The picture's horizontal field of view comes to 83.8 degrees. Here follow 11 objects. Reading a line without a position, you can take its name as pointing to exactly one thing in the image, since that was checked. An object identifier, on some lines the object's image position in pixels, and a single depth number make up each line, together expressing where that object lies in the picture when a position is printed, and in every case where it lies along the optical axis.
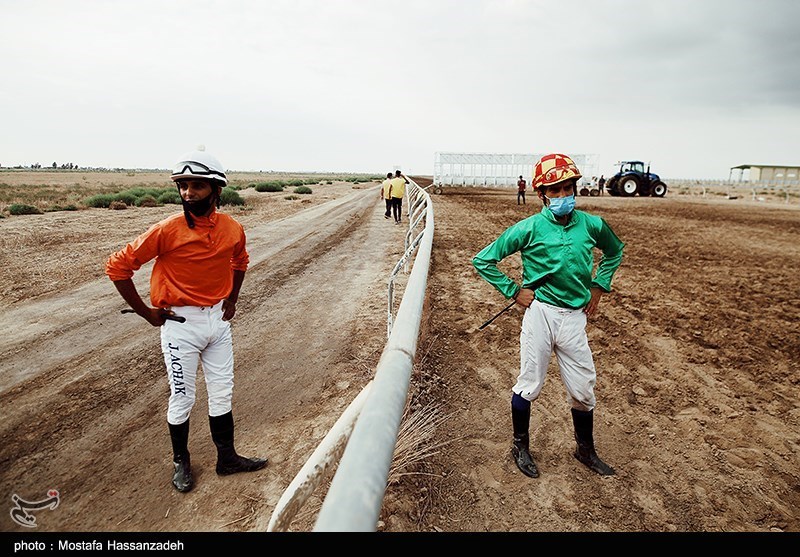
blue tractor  32.50
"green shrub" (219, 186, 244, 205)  22.91
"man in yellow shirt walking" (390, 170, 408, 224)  15.05
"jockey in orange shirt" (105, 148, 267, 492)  2.73
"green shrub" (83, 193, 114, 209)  20.90
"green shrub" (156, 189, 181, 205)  24.22
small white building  60.94
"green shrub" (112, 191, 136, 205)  23.64
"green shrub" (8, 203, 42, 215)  16.56
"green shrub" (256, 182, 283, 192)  38.97
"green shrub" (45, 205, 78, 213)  18.28
